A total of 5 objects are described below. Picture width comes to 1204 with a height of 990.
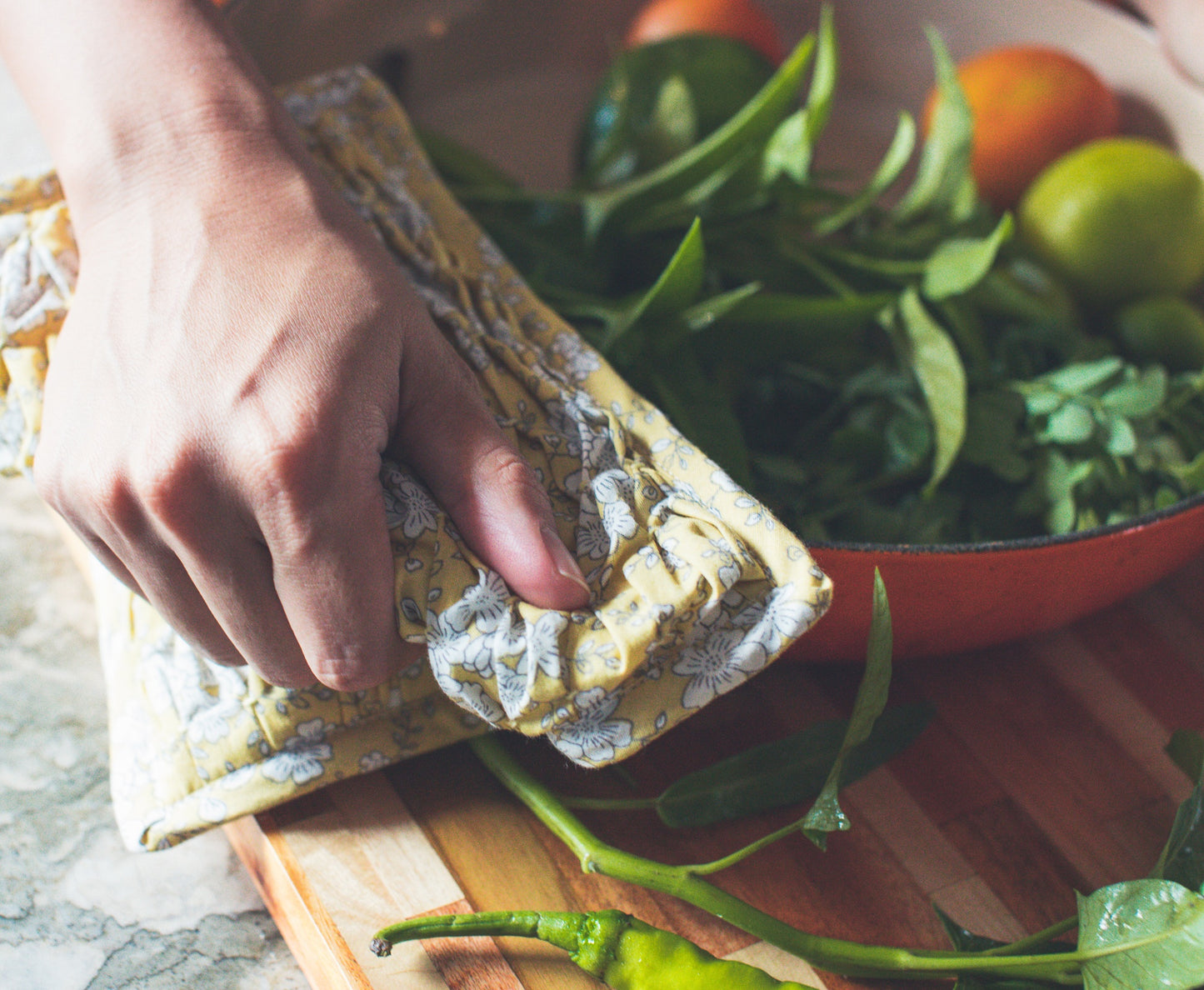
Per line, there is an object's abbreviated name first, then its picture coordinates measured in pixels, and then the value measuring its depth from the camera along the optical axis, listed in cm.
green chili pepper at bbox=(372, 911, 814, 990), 41
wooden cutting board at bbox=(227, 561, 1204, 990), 45
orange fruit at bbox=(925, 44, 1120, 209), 78
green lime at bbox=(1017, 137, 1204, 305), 70
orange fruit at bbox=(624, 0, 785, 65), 84
